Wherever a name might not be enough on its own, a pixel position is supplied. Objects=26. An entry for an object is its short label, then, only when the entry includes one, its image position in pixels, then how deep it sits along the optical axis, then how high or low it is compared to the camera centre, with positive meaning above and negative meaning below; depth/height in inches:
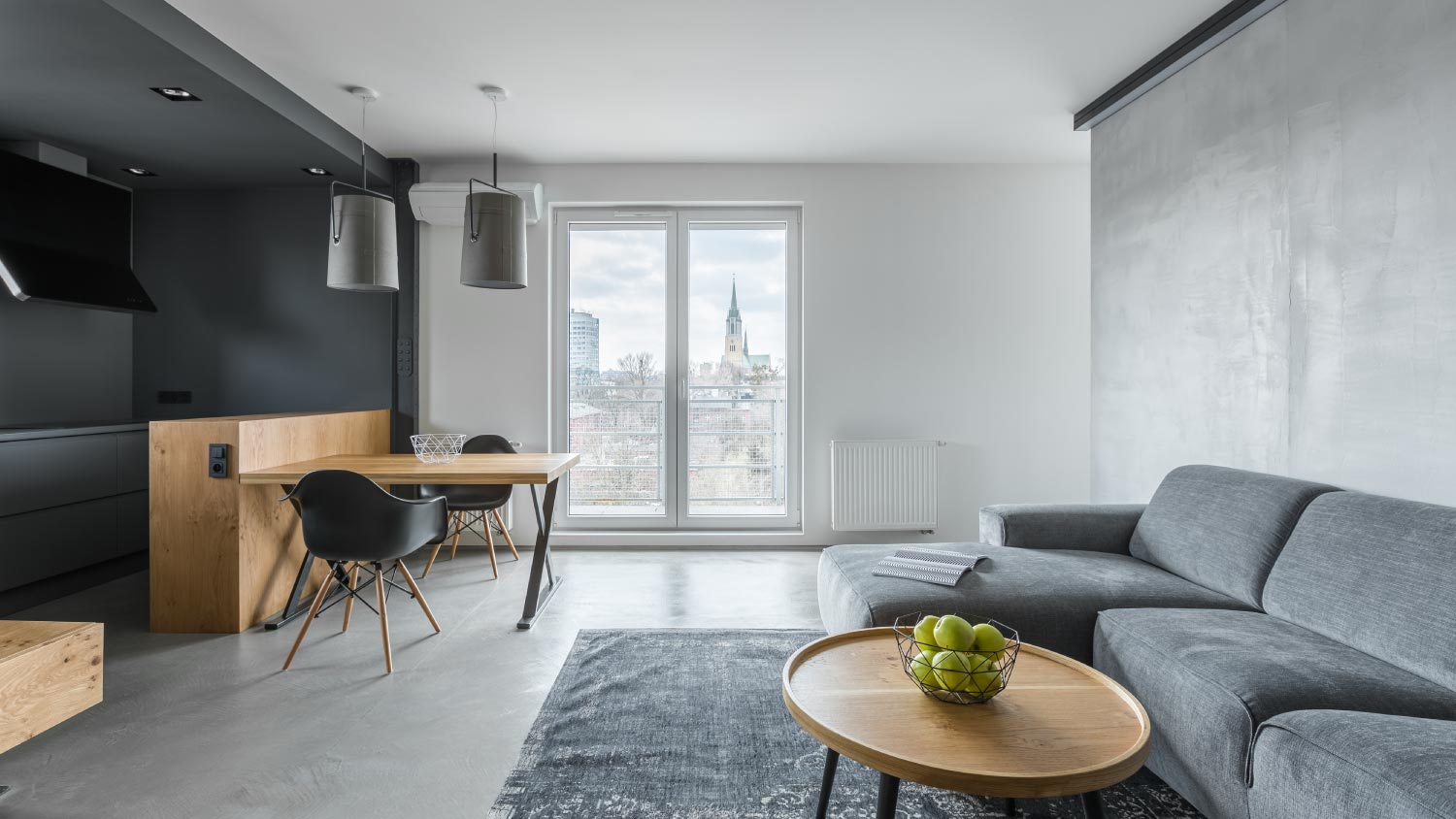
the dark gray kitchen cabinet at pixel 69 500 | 131.6 -21.3
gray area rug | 70.3 -41.6
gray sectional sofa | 51.3 -24.3
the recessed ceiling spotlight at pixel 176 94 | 124.0 +56.6
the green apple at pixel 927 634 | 55.3 -19.1
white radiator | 183.9 -20.6
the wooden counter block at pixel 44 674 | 64.1 -27.8
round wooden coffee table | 45.9 -24.7
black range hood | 139.6 +36.2
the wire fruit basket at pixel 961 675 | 54.4 -22.0
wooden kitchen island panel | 120.3 -23.2
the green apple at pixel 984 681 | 54.4 -22.2
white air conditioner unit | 175.8 +52.6
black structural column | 182.5 +20.7
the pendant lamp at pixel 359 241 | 122.2 +29.1
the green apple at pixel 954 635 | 54.6 -18.6
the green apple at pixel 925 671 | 55.6 -22.1
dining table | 116.7 -12.7
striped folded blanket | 90.0 -22.4
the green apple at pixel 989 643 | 54.8 -19.4
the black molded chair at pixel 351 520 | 104.8 -18.6
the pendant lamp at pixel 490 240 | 125.6 +30.2
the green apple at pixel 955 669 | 54.3 -21.3
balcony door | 190.9 +10.3
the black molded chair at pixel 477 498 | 152.4 -22.3
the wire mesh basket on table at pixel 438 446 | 134.0 -9.1
